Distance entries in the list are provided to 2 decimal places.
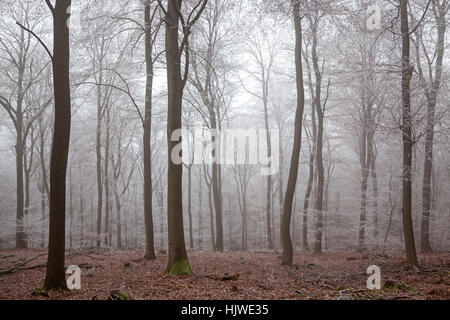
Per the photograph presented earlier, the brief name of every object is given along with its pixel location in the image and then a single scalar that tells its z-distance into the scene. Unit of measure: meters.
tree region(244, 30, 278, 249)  20.09
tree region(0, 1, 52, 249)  15.84
